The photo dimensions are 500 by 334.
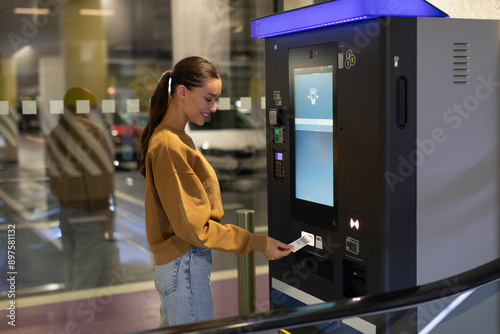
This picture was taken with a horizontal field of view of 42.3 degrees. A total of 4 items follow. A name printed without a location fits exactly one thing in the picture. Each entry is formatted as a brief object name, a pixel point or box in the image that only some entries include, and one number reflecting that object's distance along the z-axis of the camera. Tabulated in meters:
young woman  2.30
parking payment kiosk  2.31
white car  4.66
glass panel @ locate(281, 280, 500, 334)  2.34
